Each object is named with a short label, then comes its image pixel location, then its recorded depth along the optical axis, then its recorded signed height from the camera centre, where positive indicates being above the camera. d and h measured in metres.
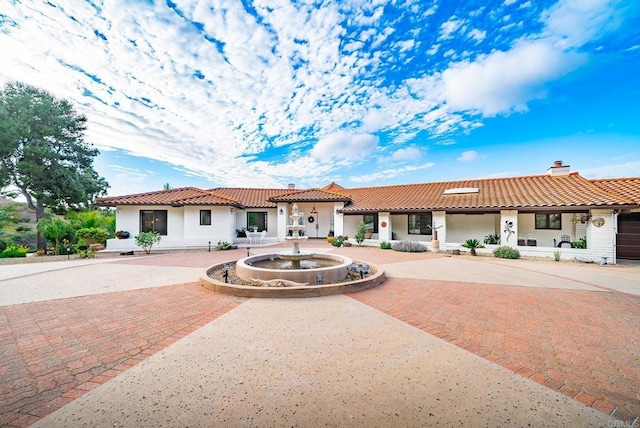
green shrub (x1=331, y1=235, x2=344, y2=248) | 16.92 -1.76
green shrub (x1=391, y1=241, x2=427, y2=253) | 14.66 -1.88
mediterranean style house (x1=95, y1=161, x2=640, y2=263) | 11.77 +0.09
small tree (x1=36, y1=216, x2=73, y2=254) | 14.00 -0.64
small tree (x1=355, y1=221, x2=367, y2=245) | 16.91 -1.31
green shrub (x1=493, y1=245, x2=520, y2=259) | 12.40 -1.92
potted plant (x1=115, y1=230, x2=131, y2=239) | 15.48 -1.06
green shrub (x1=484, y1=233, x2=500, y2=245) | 14.45 -1.46
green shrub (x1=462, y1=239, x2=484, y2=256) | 13.37 -1.64
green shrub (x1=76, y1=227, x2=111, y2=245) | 14.92 -1.09
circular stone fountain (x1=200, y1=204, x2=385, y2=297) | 5.87 -1.74
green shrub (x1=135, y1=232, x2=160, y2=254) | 13.85 -1.29
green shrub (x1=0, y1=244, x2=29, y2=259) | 13.10 -1.88
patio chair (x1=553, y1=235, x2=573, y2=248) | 12.88 -1.38
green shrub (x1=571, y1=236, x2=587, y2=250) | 11.95 -1.41
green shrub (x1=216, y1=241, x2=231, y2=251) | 15.38 -1.84
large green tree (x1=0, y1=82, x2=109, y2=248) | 17.67 +5.32
